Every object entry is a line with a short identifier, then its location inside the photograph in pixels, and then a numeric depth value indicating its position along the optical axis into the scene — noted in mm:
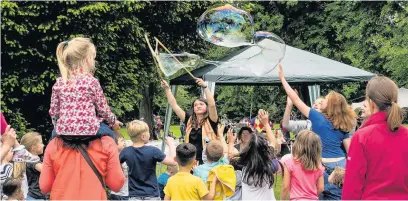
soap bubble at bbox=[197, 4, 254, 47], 9469
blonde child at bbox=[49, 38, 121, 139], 3916
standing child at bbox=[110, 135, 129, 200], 6605
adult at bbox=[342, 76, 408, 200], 3818
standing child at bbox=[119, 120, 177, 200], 6109
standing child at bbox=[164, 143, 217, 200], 5453
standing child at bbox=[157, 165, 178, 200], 6950
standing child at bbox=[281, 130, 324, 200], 5742
